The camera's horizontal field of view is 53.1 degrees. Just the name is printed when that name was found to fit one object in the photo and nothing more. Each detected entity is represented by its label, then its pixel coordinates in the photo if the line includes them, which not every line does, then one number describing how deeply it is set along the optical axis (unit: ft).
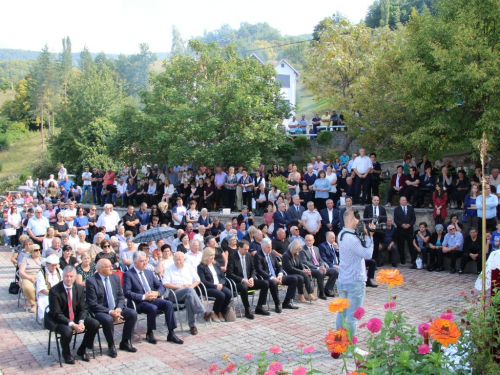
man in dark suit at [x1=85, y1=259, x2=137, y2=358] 24.59
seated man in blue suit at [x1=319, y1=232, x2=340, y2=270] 37.11
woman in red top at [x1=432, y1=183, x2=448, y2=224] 44.70
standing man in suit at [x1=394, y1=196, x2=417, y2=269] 44.32
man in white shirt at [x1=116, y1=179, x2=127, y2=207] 64.93
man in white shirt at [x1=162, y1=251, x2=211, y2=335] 27.90
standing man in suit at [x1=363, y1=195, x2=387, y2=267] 43.57
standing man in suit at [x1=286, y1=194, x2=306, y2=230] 45.29
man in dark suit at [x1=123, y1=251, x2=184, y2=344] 26.50
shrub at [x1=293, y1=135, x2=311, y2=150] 79.00
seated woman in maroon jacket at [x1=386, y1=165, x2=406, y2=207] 48.85
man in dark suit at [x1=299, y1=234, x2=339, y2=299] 34.94
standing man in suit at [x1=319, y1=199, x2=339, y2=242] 45.06
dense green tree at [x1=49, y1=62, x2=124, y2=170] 103.60
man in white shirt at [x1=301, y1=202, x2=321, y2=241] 44.32
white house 172.45
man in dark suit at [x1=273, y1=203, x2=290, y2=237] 45.27
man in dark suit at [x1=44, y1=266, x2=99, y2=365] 23.59
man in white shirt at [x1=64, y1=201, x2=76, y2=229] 51.62
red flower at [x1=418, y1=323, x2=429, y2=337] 14.51
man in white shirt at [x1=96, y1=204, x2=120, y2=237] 47.70
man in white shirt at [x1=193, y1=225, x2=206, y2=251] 42.24
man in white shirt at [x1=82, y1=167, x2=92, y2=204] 72.43
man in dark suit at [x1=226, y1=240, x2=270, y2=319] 30.94
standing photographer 22.45
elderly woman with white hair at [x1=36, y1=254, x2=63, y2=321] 28.07
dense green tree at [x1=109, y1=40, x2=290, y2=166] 61.87
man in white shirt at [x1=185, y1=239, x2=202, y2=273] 32.23
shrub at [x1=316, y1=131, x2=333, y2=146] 78.07
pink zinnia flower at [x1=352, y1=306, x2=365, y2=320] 16.63
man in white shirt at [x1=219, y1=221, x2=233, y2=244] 41.34
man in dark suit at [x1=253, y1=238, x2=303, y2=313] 31.86
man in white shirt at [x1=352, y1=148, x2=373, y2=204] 51.03
